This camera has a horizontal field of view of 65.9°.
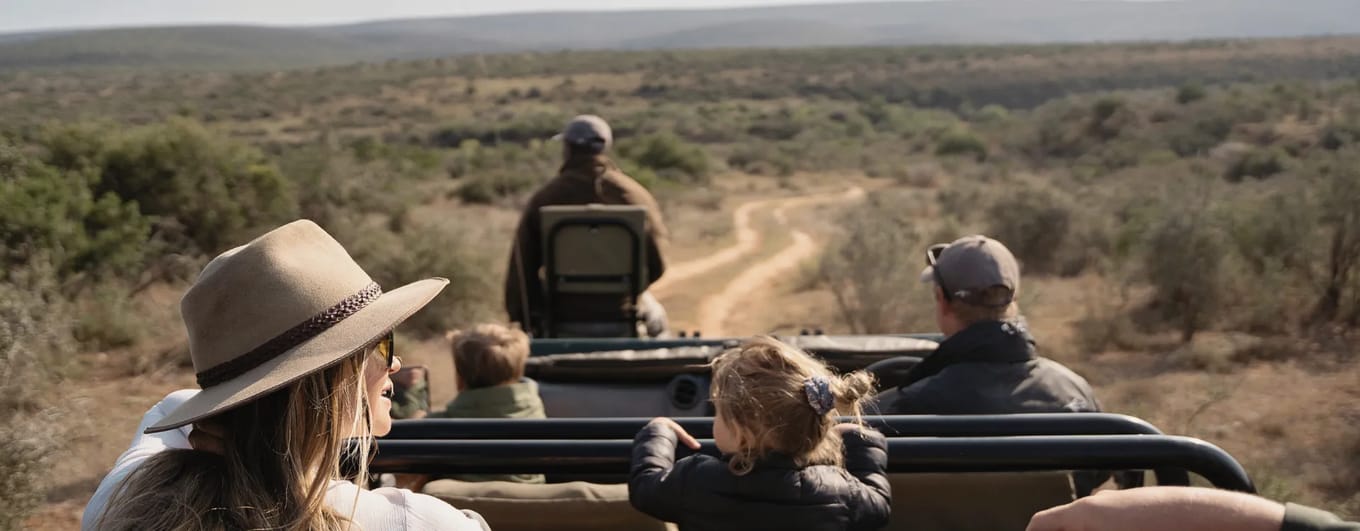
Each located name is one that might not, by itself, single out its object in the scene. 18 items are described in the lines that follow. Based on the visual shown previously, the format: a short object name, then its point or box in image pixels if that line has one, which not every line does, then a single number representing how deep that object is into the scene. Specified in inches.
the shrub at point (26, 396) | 186.7
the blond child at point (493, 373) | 135.3
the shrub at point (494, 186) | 805.8
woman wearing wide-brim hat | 56.9
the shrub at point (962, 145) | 1232.8
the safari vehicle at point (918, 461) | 85.2
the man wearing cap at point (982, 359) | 117.6
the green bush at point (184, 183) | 411.4
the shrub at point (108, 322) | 327.6
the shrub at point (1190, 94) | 1359.5
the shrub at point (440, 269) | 405.1
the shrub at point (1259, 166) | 802.2
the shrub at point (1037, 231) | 527.5
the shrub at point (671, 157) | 1020.5
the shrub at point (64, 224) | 278.4
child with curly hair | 83.5
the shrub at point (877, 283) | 400.2
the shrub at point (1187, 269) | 356.5
